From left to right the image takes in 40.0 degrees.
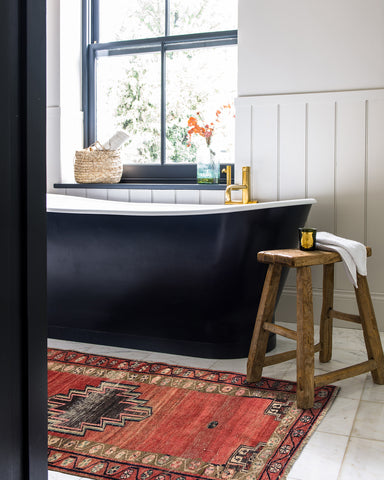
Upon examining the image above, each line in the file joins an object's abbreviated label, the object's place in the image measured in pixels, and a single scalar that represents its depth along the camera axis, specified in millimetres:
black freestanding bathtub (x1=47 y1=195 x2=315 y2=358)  2201
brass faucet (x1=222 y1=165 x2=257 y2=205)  2988
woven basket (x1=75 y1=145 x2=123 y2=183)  3535
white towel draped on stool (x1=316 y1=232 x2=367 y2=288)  1961
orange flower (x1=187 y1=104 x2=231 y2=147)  3400
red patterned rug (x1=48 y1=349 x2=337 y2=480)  1439
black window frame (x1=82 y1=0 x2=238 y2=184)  3523
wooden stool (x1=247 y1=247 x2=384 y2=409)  1813
